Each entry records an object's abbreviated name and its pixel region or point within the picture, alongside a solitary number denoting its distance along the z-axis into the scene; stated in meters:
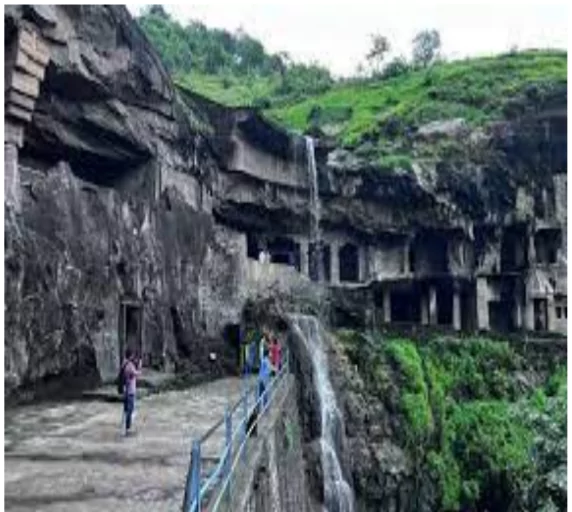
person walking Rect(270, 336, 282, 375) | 18.11
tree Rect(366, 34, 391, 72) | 66.69
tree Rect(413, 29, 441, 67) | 70.88
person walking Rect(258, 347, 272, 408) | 12.00
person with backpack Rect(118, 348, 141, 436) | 11.46
